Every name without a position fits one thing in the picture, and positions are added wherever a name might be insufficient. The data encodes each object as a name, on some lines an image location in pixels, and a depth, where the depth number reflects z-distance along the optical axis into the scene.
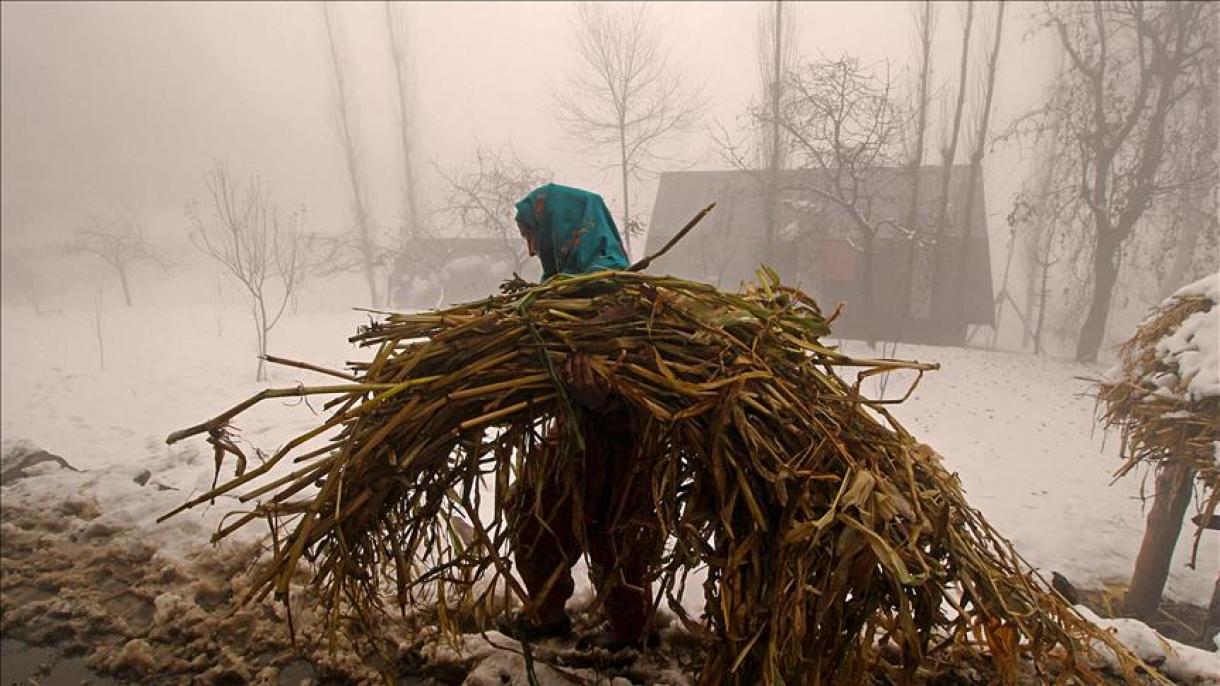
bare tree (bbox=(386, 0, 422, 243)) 15.10
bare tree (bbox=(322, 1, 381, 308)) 15.01
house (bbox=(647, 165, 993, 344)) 9.22
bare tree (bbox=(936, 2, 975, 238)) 9.49
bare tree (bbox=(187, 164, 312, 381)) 7.72
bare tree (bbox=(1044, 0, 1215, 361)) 6.66
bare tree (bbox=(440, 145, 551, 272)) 10.84
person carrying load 1.14
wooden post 2.63
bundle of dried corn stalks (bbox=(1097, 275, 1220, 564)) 2.11
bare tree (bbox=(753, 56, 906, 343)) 8.22
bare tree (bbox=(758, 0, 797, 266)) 8.74
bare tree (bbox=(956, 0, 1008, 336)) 10.03
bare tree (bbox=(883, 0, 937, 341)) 9.28
